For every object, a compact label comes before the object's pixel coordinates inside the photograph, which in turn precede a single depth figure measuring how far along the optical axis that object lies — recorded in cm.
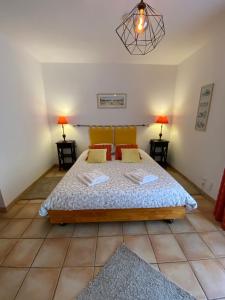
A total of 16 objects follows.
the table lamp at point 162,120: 372
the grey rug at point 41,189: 275
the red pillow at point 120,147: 323
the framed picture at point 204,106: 256
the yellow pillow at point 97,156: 295
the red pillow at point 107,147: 319
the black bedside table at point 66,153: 379
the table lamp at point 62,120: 362
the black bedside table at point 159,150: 387
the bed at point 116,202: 187
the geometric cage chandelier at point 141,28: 132
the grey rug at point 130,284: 126
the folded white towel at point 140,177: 211
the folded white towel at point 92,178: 207
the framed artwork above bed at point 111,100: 381
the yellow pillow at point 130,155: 299
